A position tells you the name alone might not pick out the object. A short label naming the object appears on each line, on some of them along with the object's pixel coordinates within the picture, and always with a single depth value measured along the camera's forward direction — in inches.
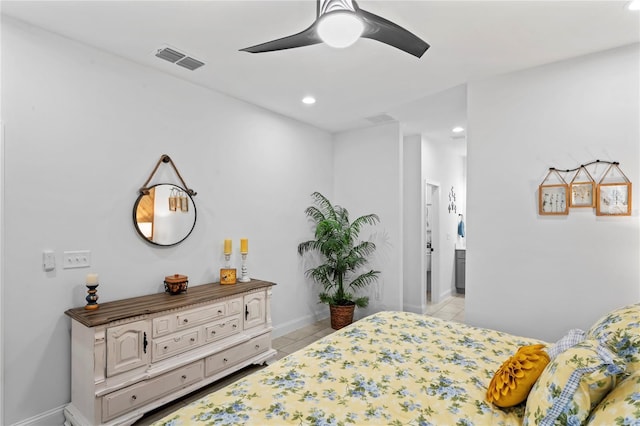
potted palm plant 168.6
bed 45.7
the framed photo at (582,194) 100.4
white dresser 84.7
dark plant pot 165.8
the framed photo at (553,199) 104.8
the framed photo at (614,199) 95.1
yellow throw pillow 52.7
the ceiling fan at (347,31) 56.9
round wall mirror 109.3
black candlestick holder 91.0
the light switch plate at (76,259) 93.0
